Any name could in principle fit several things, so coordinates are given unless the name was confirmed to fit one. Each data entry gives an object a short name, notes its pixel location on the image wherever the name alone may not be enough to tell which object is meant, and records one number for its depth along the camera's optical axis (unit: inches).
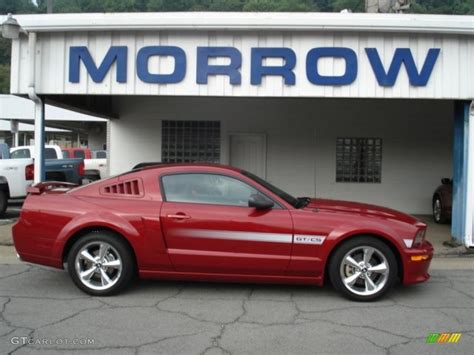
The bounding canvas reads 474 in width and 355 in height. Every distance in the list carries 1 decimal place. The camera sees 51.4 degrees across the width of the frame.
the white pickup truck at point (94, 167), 697.0
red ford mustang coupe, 208.4
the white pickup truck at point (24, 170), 439.8
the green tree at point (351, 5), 1221.1
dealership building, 316.5
